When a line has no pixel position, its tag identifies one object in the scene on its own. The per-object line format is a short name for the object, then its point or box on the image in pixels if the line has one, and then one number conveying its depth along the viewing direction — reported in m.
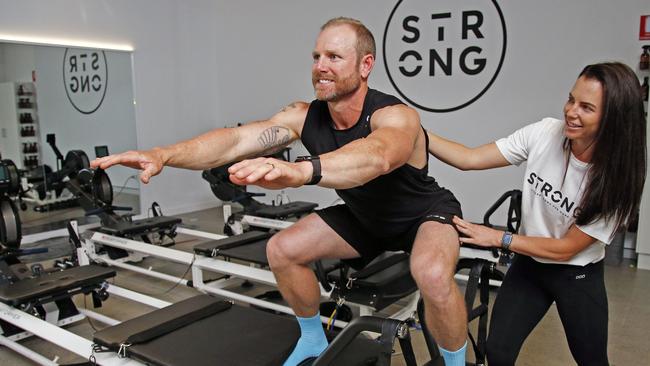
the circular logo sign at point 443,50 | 5.04
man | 1.48
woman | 1.58
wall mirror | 5.80
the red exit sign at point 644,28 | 4.25
